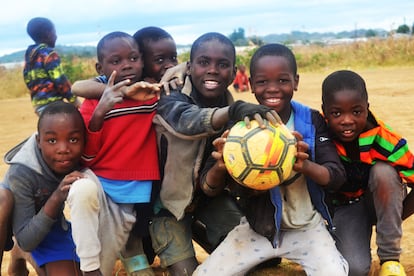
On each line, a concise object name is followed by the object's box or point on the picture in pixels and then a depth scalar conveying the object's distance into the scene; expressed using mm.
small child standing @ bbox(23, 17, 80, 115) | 7645
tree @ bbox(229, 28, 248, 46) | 96638
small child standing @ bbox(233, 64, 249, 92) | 19938
